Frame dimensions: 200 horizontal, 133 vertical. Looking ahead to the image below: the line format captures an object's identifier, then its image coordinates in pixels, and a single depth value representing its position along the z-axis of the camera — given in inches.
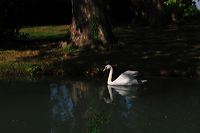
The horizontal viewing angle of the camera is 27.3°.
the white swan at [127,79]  499.9
